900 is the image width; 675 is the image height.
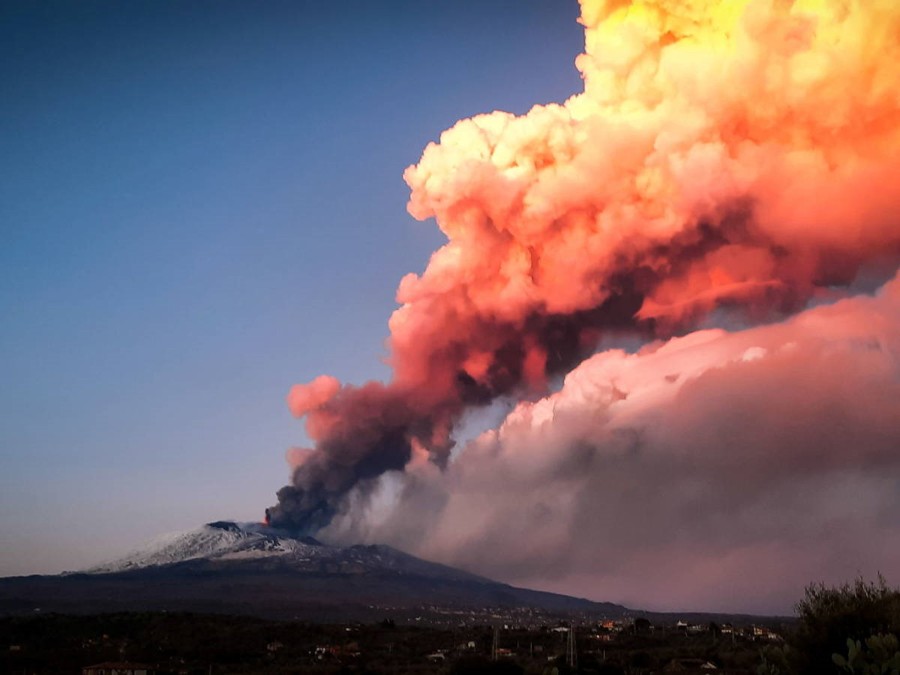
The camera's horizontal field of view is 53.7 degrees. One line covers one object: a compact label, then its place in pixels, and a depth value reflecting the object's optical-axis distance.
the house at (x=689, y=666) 43.66
